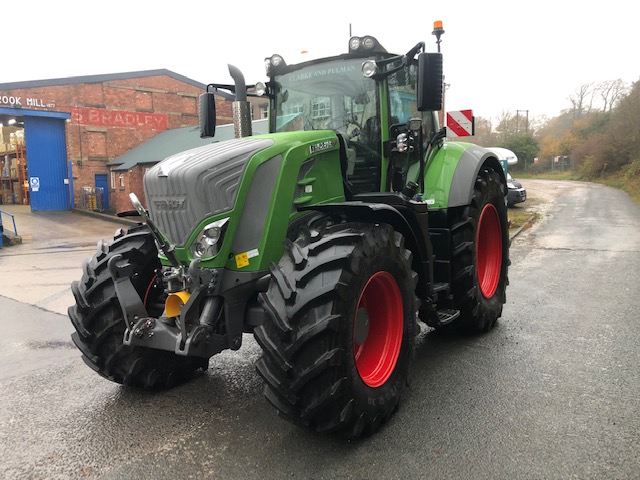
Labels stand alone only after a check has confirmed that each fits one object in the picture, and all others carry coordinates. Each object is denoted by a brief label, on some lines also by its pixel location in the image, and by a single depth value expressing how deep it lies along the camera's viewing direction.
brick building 22.11
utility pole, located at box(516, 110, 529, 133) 63.89
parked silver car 19.35
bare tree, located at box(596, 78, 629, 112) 53.40
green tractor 2.79
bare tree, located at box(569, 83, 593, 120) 60.62
